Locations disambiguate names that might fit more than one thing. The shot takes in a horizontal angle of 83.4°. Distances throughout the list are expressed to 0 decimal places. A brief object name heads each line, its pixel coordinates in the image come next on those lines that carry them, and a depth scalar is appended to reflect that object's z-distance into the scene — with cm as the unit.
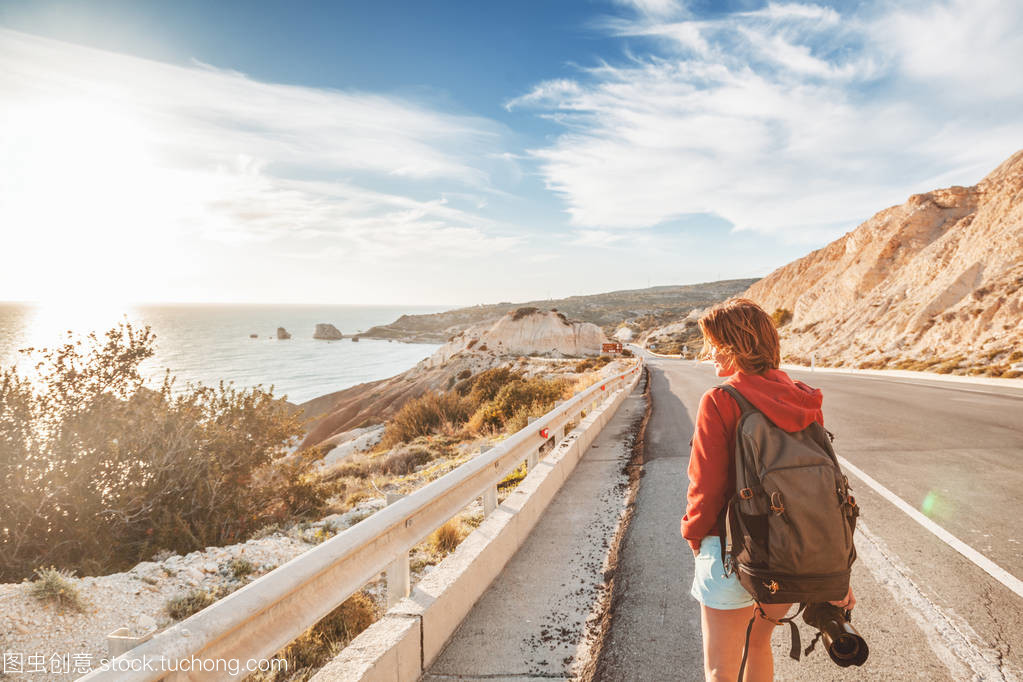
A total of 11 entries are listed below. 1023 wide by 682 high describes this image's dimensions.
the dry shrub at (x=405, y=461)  1098
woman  205
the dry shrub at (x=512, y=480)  699
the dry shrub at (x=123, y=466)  507
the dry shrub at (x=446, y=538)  471
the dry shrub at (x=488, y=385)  1884
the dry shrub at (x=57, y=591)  361
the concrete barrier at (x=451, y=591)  259
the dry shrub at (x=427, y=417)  1677
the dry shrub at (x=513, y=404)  1322
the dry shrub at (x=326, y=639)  310
